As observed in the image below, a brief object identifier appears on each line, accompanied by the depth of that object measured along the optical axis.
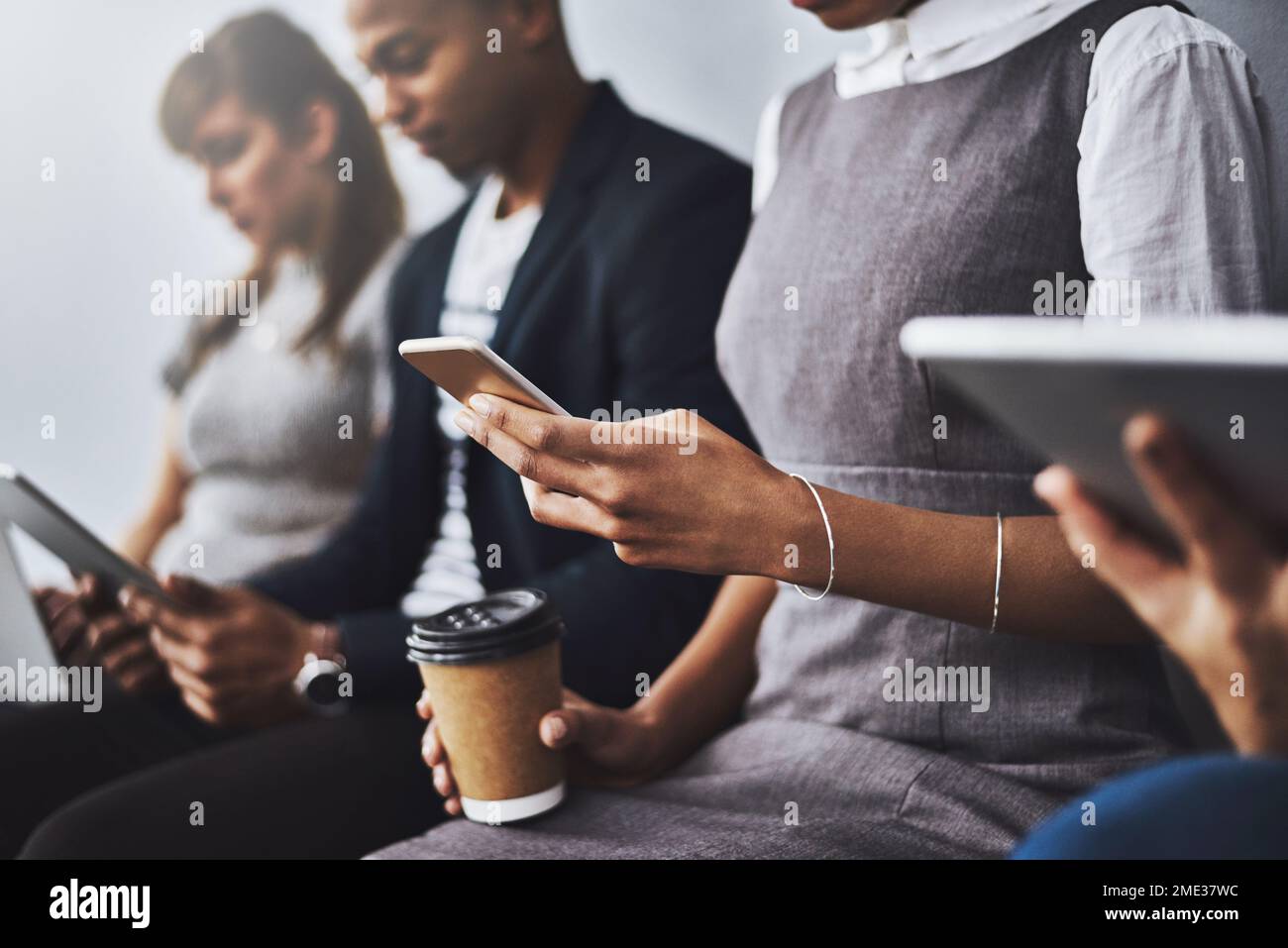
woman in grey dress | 0.76
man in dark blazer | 1.15
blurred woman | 1.67
